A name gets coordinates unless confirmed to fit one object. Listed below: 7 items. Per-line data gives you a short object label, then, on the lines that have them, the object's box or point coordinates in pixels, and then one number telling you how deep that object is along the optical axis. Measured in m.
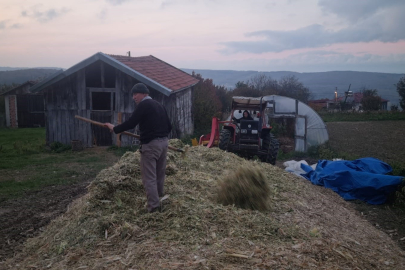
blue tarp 8.66
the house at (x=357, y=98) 49.60
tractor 10.80
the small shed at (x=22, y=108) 24.75
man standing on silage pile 4.84
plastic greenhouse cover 15.80
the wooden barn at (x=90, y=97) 13.93
